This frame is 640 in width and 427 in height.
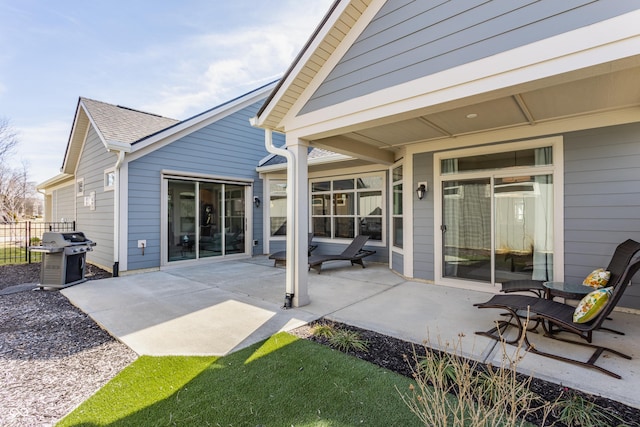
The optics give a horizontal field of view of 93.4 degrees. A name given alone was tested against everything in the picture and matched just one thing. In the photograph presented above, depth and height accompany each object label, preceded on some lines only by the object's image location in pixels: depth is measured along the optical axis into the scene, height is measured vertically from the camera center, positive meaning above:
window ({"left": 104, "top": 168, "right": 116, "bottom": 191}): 7.38 +0.89
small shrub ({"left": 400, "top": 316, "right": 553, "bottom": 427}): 1.60 -1.43
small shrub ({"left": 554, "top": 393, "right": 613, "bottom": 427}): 2.04 -1.41
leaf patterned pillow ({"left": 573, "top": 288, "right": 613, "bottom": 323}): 2.80 -0.88
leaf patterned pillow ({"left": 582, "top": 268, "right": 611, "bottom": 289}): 3.68 -0.83
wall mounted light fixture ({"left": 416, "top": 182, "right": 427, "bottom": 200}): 6.10 +0.48
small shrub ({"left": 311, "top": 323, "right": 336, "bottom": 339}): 3.54 -1.42
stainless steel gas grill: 5.84 -0.88
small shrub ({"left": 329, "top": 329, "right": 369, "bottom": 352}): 3.20 -1.41
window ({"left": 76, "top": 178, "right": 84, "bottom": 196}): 9.81 +0.92
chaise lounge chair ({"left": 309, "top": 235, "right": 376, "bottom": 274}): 7.17 -1.06
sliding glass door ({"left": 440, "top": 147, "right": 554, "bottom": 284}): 4.95 -0.06
